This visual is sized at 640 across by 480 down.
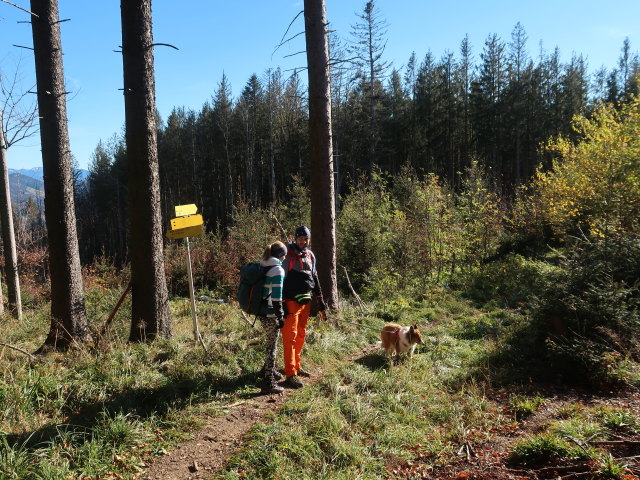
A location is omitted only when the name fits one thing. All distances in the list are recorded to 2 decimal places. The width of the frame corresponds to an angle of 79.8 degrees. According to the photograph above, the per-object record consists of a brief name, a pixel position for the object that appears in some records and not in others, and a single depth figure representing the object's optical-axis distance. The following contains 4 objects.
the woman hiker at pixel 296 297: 5.19
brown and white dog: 6.35
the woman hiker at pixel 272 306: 4.93
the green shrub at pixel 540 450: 3.31
